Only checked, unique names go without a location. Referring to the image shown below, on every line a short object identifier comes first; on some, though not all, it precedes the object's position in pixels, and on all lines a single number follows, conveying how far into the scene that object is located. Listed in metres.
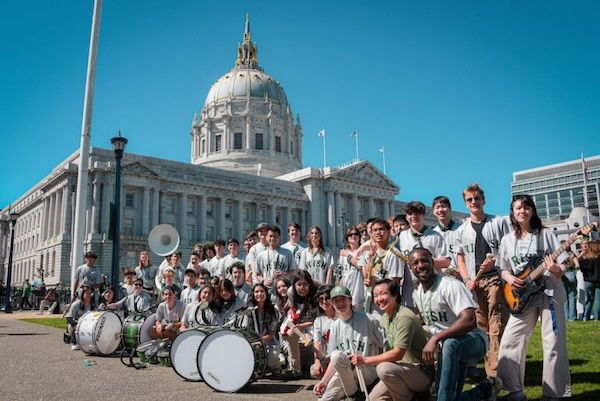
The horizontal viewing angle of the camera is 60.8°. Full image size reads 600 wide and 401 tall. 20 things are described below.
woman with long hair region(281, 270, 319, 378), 8.13
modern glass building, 112.16
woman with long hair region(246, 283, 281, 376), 8.28
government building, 55.19
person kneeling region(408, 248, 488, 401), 5.09
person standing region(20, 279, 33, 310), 36.12
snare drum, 10.27
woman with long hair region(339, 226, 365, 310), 7.79
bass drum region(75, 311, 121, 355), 10.91
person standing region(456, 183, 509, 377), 6.98
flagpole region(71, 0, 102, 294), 18.12
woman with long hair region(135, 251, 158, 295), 14.55
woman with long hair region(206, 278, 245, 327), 8.73
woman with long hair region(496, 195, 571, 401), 5.59
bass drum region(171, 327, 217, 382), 7.86
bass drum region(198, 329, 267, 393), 7.11
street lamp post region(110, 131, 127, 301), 15.90
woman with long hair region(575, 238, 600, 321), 11.05
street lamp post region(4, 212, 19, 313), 31.40
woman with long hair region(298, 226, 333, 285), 9.41
